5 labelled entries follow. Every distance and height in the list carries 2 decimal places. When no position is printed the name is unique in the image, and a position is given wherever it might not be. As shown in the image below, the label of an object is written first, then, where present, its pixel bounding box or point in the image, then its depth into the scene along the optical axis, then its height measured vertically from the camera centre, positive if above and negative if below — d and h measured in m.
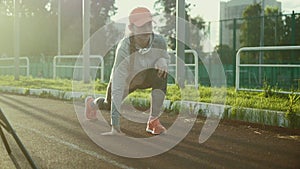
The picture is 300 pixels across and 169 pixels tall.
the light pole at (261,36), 14.52 +1.50
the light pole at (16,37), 19.51 +1.45
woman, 5.79 +0.06
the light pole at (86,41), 15.59 +1.01
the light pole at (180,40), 11.18 +0.76
